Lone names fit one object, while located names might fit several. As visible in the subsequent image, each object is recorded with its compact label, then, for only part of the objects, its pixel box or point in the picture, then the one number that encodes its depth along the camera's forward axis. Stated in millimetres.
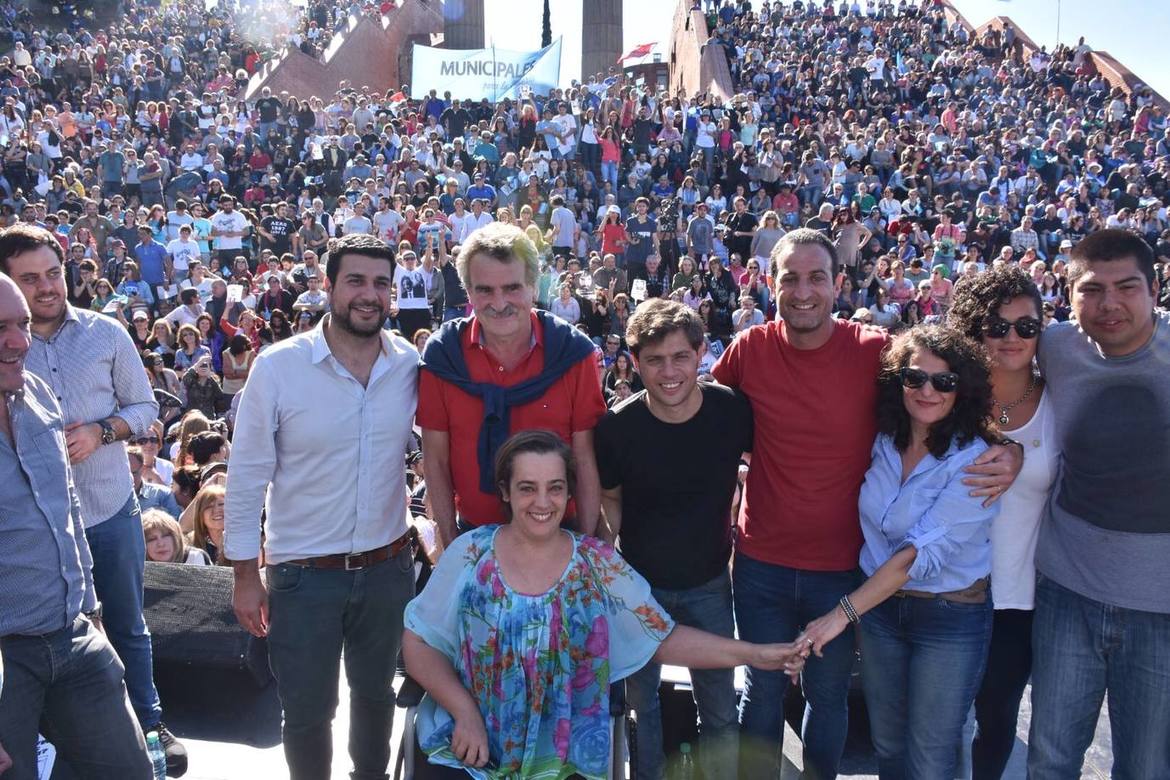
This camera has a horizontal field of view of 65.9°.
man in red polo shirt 2686
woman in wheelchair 2488
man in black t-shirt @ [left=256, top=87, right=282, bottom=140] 16859
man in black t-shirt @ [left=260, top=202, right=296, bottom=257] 12742
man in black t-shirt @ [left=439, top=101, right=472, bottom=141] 17828
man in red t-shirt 2809
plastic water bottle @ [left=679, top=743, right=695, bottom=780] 3262
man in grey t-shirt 2469
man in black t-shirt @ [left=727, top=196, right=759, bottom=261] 13570
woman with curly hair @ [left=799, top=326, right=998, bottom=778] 2551
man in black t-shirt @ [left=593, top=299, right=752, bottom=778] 2740
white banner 22266
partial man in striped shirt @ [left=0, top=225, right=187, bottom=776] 2932
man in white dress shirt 2748
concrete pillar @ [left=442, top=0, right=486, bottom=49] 26641
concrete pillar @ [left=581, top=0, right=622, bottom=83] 29156
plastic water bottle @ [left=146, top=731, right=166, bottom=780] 3113
